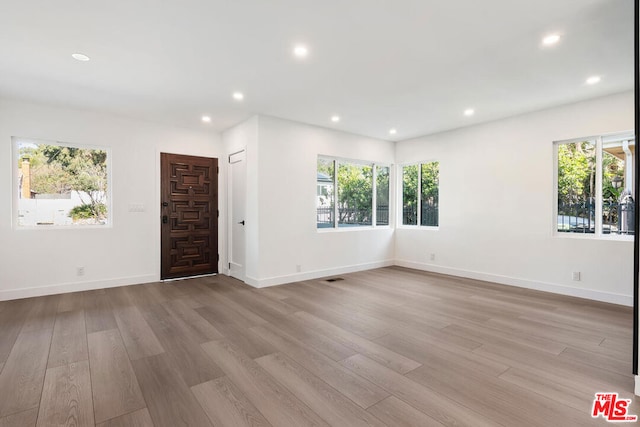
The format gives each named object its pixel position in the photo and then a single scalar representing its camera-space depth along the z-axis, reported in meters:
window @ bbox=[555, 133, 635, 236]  4.18
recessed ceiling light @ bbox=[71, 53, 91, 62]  3.02
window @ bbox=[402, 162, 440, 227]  6.29
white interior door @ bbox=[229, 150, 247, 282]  5.45
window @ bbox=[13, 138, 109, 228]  4.47
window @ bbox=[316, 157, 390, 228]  5.91
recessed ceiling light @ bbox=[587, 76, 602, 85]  3.55
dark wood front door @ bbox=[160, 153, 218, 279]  5.46
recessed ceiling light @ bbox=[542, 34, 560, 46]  2.72
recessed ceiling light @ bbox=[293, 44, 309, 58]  2.92
